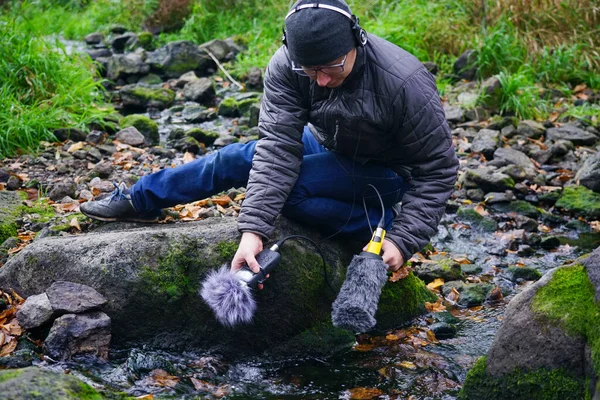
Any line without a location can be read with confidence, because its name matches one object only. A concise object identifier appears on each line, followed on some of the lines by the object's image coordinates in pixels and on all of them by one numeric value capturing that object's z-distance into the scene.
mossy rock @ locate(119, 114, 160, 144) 7.84
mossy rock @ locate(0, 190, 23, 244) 4.98
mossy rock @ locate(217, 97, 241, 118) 8.88
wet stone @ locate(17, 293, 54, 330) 3.63
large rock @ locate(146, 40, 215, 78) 10.87
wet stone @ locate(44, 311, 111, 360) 3.57
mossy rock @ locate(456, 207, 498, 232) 6.23
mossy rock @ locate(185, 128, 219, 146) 7.75
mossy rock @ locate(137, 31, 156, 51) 12.49
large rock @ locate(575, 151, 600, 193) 6.62
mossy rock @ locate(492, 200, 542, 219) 6.50
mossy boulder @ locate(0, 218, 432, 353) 3.77
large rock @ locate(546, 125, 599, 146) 7.85
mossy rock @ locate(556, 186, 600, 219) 6.45
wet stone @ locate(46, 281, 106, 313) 3.63
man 3.40
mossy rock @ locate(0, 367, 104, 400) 2.50
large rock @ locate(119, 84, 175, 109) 9.18
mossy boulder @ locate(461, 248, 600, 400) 2.89
